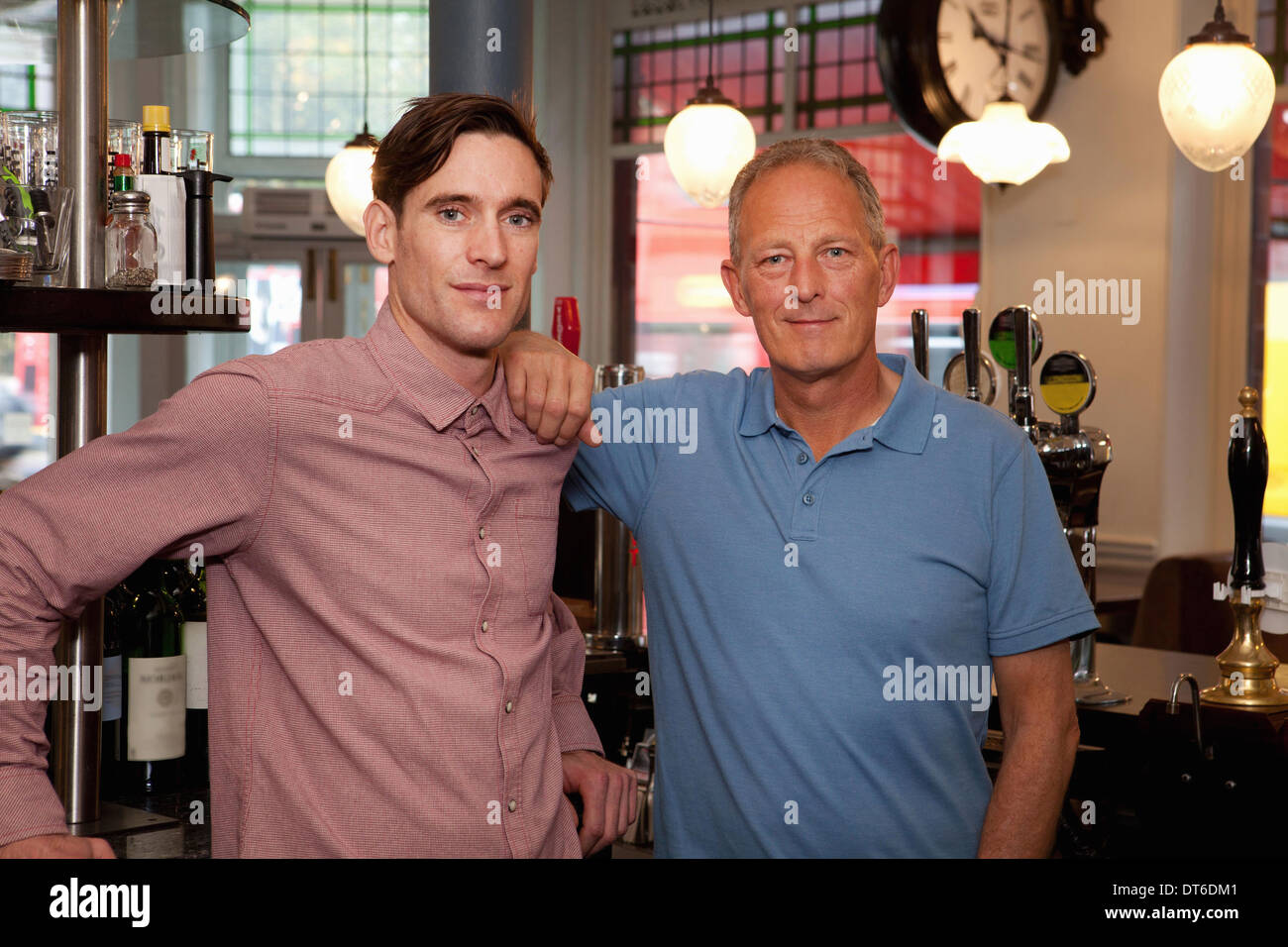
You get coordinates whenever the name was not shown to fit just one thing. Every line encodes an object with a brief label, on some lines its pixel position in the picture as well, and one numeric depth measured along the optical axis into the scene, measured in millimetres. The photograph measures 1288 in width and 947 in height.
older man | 1481
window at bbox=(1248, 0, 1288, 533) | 4895
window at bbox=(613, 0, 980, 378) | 5922
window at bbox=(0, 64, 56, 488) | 6738
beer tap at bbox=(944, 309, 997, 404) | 2240
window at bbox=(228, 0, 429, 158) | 7211
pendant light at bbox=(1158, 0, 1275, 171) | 3189
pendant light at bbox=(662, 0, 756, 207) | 4336
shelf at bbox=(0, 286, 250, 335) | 1507
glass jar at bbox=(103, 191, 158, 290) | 1617
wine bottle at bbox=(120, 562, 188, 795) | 1706
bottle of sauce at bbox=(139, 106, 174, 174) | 1736
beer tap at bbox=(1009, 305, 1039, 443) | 2164
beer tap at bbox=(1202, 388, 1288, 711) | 1993
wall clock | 4738
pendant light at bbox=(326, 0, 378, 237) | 4738
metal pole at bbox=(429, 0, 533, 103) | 2207
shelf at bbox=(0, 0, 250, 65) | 1681
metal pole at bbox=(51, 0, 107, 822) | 1613
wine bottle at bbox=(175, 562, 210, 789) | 1764
